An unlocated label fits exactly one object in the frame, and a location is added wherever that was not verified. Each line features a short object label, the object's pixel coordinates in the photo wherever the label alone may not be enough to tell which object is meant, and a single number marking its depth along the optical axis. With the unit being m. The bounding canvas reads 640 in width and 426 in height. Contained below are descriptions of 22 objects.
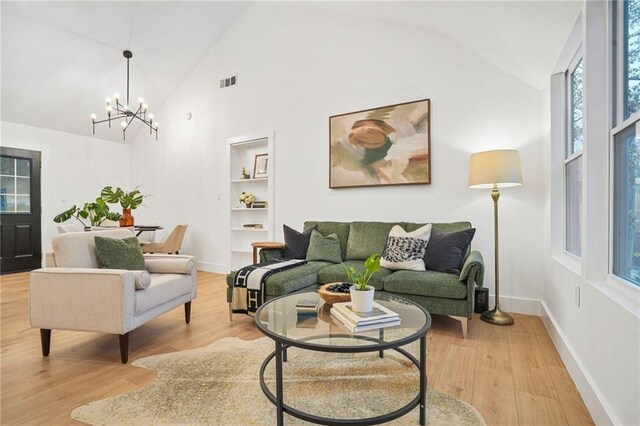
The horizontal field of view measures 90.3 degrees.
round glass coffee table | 1.33
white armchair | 2.12
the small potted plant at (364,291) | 1.61
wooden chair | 5.21
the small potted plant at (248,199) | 5.06
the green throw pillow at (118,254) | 2.47
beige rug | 1.54
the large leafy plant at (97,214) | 4.29
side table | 3.61
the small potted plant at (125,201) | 4.03
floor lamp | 2.78
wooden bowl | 1.81
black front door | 5.10
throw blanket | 2.78
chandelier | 5.01
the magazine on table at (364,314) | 1.55
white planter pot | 1.61
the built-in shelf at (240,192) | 5.08
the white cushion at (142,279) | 2.25
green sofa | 2.54
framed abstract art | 3.62
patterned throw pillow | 3.00
